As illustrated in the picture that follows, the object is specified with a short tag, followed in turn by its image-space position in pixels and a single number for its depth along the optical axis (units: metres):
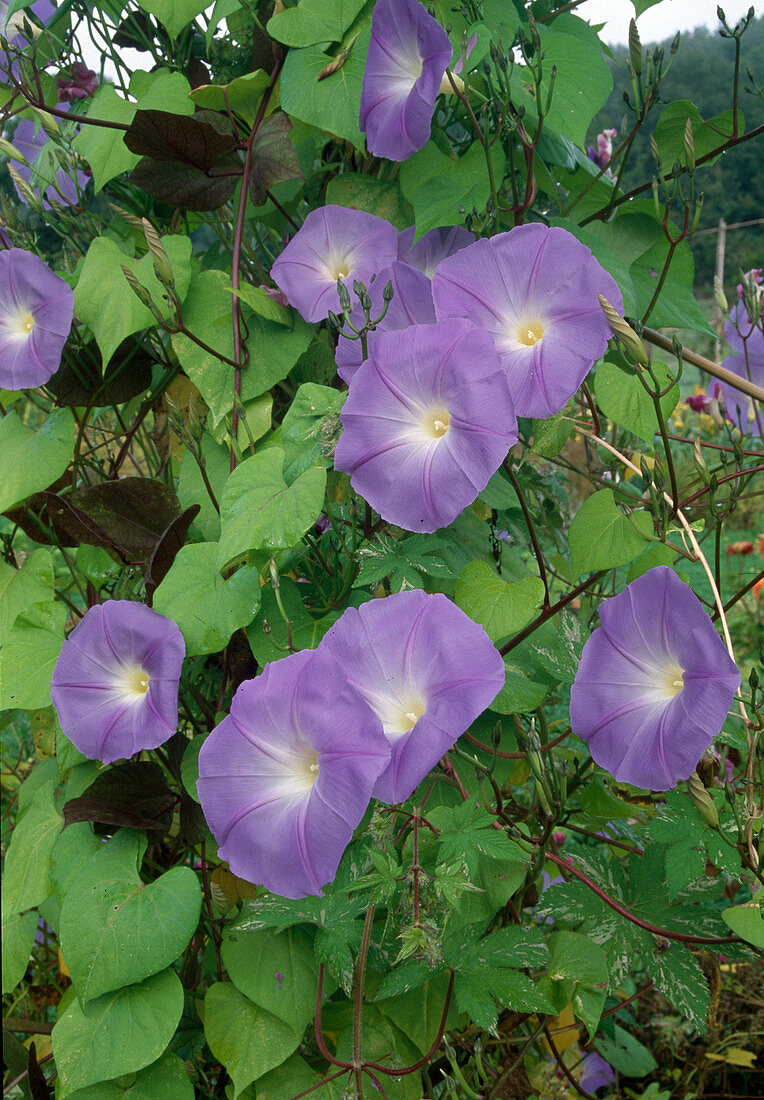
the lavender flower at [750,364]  1.48
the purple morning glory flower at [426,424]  0.85
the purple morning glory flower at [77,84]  1.37
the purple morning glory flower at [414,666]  0.75
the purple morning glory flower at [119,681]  0.95
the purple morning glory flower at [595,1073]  1.62
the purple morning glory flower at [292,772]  0.75
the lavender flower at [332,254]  1.11
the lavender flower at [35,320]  1.12
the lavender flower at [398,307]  1.01
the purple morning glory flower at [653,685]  0.76
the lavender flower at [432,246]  1.10
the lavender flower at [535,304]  0.87
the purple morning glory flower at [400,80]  0.96
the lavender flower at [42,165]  1.32
